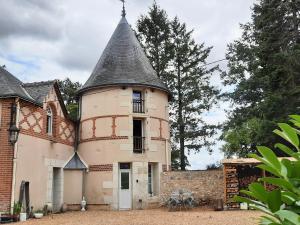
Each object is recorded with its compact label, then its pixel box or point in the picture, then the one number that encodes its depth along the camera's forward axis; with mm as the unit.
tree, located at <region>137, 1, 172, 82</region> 29078
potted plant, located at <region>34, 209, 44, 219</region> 15281
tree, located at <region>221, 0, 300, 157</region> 18328
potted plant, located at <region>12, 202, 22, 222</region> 14133
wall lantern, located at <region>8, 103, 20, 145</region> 14664
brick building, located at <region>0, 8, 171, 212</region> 16938
